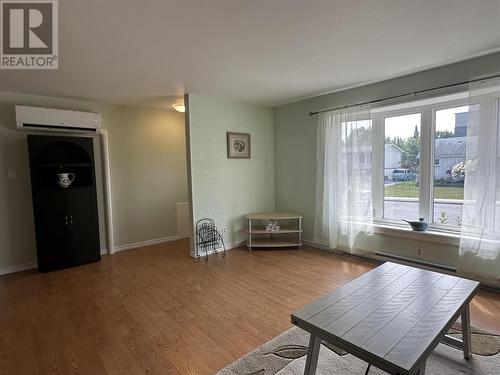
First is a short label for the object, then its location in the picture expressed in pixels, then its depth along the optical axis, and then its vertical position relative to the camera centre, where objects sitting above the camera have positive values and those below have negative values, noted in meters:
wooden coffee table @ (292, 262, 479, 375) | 1.19 -0.80
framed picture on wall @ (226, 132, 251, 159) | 4.33 +0.42
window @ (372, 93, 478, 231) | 3.11 +0.10
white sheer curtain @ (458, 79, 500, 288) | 2.61 -0.22
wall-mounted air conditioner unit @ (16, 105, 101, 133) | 3.38 +0.73
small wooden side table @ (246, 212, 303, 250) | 4.32 -1.00
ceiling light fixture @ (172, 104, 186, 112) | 4.18 +1.02
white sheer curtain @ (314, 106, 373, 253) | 3.63 -0.16
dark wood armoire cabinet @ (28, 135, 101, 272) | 3.51 -0.37
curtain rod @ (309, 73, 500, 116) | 2.70 +0.88
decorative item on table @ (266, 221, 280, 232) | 4.38 -0.94
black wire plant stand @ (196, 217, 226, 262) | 4.00 -1.01
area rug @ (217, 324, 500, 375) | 1.68 -1.27
